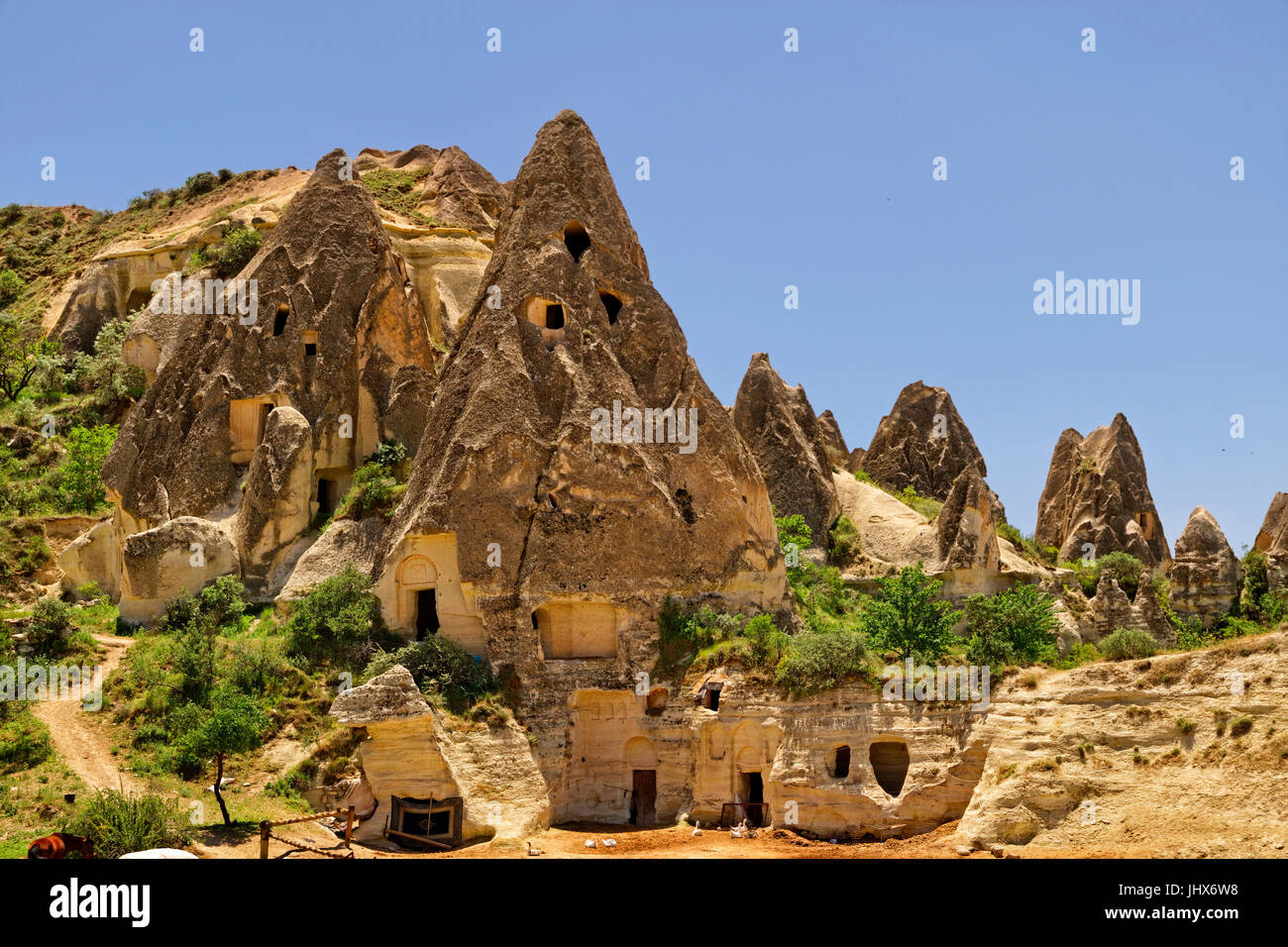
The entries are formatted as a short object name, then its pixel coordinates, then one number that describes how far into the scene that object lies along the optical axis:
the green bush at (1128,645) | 27.14
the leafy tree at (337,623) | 32.72
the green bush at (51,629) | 33.75
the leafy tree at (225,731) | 28.19
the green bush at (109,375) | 50.09
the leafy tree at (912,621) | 30.38
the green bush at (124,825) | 23.48
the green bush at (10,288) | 65.06
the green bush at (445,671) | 30.34
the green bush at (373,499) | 37.41
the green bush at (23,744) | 28.23
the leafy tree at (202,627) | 31.41
